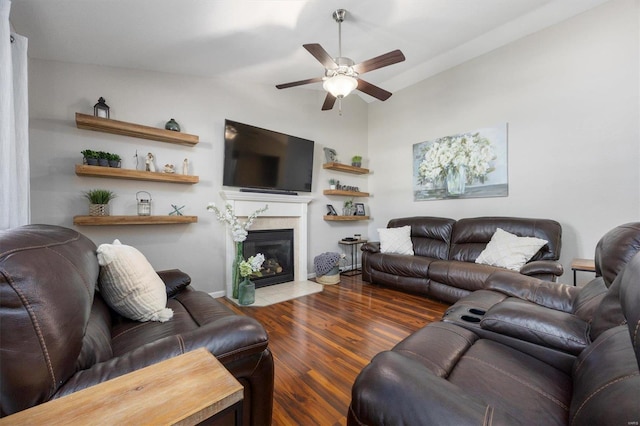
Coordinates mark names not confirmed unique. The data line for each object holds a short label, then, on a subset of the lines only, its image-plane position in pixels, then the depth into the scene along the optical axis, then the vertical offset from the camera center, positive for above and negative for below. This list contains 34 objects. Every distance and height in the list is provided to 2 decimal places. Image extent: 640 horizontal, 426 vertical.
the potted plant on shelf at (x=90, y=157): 2.30 +0.50
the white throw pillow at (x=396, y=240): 3.64 -0.45
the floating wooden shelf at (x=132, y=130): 2.29 +0.81
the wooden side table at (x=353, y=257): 4.22 -0.88
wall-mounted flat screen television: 3.19 +0.72
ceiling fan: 2.04 +1.24
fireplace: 3.21 -0.07
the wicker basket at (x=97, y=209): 2.33 +0.02
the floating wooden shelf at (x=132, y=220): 2.26 -0.08
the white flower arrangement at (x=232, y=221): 2.99 -0.12
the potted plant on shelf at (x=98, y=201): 2.33 +0.10
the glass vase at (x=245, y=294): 2.85 -0.94
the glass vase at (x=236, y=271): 3.05 -0.73
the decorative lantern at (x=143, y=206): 2.59 +0.06
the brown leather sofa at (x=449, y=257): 2.68 -0.58
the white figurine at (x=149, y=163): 2.65 +0.51
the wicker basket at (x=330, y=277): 3.74 -1.01
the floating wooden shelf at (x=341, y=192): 4.24 +0.31
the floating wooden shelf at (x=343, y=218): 4.21 -0.14
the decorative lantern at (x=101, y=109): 2.36 +0.97
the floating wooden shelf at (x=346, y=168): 4.19 +0.73
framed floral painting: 3.34 +0.63
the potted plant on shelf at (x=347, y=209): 4.55 +0.02
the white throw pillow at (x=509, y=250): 2.68 -0.45
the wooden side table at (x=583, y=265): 2.19 -0.51
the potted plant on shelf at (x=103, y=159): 2.36 +0.50
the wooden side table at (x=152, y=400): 0.49 -0.41
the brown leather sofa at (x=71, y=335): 0.58 -0.38
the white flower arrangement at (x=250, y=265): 2.85 -0.62
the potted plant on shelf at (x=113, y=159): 2.40 +0.51
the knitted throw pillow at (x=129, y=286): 1.25 -0.39
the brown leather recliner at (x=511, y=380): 0.57 -0.49
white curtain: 1.39 +0.50
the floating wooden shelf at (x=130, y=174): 2.27 +0.37
